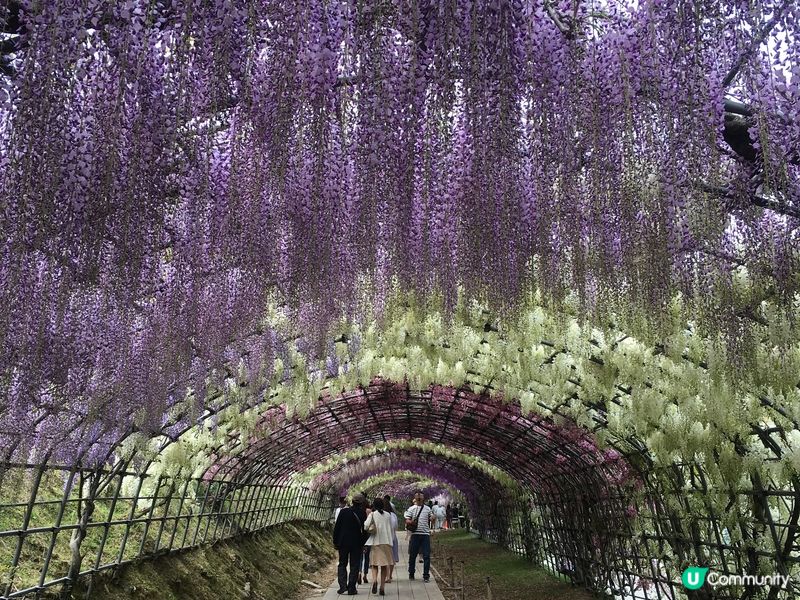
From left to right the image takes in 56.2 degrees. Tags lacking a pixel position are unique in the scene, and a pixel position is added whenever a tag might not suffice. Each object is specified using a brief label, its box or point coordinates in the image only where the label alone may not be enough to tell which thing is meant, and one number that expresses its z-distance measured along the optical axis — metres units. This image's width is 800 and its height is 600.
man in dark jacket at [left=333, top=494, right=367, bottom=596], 11.14
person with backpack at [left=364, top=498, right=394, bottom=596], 11.49
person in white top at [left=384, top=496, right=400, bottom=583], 12.60
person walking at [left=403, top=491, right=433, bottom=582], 14.31
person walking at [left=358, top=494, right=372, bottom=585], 13.65
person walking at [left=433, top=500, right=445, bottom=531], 21.44
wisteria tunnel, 3.17
